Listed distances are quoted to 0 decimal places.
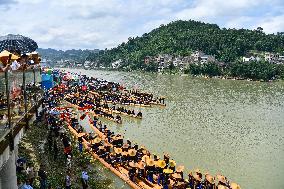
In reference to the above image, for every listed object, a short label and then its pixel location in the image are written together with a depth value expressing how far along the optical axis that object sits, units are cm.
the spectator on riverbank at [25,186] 1415
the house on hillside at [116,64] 16844
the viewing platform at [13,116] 1165
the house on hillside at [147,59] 14171
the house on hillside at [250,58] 11564
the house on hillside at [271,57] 11642
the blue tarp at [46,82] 2793
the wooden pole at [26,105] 1499
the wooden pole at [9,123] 1184
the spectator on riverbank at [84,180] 1786
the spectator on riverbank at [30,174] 1597
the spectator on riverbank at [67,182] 1708
